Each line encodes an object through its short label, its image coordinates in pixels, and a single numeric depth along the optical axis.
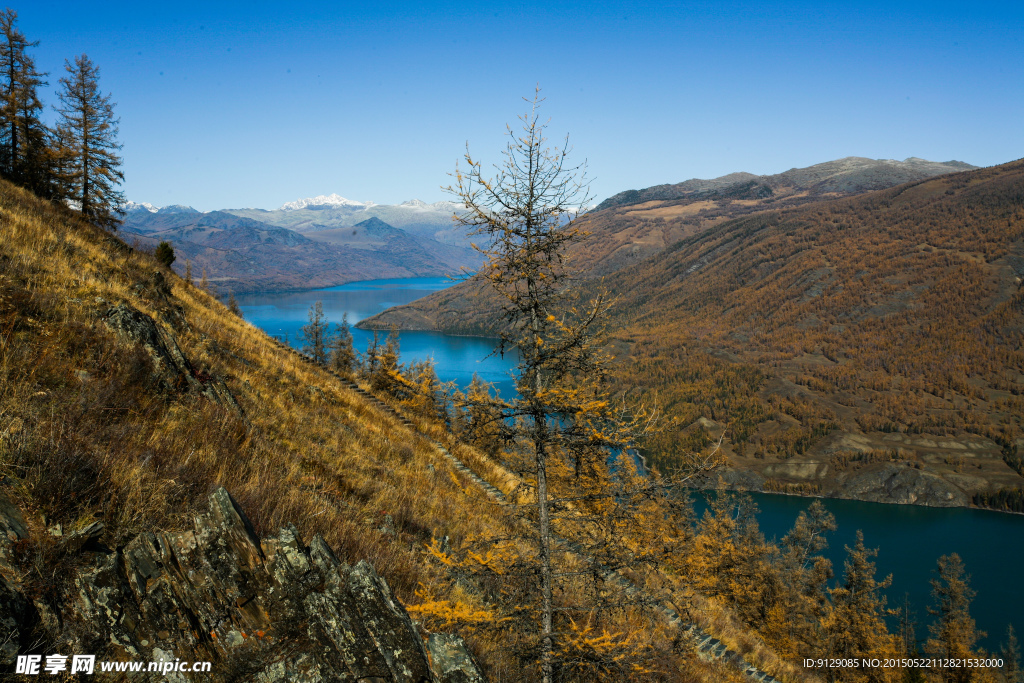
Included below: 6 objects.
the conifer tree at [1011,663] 39.01
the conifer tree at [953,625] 39.53
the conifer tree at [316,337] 52.73
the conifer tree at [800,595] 38.06
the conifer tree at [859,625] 38.41
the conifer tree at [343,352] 46.88
